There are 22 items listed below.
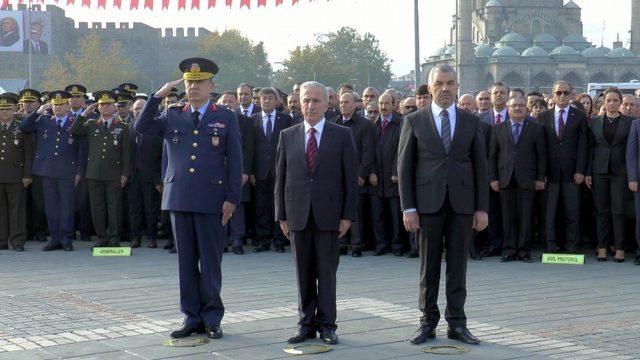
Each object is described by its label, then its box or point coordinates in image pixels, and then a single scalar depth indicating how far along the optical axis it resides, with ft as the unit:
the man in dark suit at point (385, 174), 46.03
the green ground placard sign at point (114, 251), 45.55
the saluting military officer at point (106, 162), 48.32
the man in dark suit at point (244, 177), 46.32
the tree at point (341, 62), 391.86
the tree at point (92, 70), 321.11
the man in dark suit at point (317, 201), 26.81
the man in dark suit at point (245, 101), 50.11
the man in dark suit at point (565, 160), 44.57
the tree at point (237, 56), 391.86
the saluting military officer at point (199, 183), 27.22
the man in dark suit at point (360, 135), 45.98
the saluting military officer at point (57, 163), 48.49
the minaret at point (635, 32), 412.16
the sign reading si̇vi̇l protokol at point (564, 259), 42.57
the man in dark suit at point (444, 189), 26.66
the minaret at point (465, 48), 368.07
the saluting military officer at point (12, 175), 48.75
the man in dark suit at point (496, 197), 45.45
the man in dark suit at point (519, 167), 44.21
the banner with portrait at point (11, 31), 363.97
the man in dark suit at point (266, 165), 47.19
